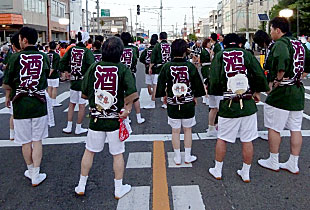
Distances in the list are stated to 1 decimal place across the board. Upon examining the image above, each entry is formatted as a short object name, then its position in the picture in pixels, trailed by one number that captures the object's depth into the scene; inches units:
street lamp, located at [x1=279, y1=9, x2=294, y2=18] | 885.3
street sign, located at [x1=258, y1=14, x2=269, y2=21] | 972.6
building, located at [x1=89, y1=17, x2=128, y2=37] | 4282.0
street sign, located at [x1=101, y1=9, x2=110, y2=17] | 2222.1
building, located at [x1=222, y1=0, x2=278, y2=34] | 2256.4
